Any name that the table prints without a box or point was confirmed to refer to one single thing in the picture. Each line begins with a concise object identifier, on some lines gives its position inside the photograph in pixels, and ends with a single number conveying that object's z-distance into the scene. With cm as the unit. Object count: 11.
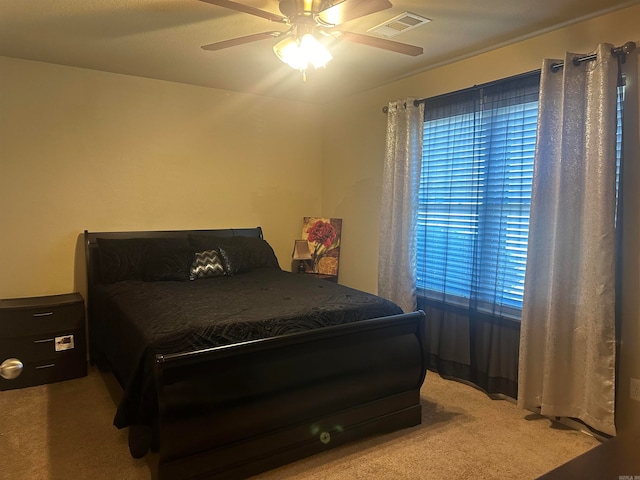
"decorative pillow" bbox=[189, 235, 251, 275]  384
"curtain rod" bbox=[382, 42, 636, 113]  242
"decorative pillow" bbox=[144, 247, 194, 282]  349
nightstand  317
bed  203
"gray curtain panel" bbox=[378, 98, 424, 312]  367
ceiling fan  202
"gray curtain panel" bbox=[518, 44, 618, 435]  245
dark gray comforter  216
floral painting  465
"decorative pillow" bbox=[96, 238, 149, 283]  352
